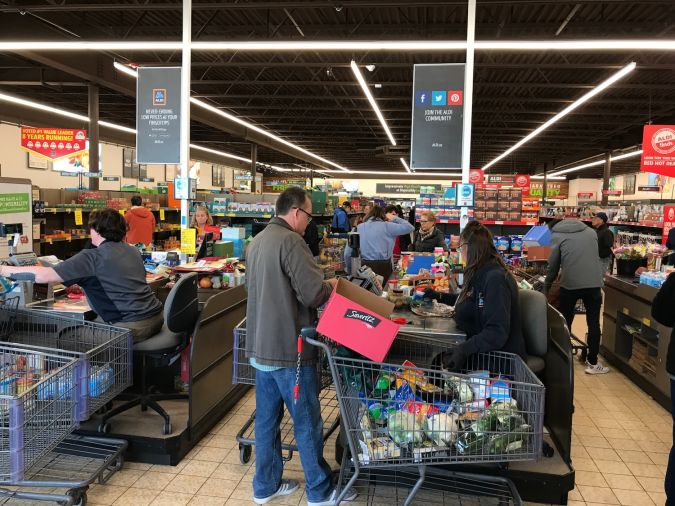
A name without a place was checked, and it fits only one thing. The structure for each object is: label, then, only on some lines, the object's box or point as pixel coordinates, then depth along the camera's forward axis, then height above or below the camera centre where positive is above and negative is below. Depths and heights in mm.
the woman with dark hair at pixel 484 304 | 3145 -542
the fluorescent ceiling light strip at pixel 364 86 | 9648 +2616
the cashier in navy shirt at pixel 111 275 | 3652 -486
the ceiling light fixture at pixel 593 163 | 23489 +3081
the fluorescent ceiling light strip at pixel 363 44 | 6453 +2068
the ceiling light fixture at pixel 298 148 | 10536 +3189
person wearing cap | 9438 -297
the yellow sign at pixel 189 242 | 5582 -375
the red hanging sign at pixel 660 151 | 11250 +1409
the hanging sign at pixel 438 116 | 5312 +941
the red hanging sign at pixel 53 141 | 14461 +1605
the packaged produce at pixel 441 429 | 2650 -1046
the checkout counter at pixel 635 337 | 5090 -1253
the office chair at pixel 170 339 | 3725 -965
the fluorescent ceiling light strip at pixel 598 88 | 9188 +2676
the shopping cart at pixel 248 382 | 3472 -1110
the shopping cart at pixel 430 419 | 2643 -1007
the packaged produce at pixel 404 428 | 2654 -1048
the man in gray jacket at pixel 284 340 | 2922 -719
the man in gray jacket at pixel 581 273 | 5910 -608
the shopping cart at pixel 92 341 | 3285 -922
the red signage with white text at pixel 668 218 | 11641 +33
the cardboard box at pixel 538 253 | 7270 -496
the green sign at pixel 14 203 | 4823 -22
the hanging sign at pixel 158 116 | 5840 +953
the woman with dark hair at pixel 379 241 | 7492 -417
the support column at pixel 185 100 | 5688 +1112
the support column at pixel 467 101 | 5137 +1071
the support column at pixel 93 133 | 13359 +1725
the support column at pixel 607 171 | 24317 +2165
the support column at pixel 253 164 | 23239 +1936
